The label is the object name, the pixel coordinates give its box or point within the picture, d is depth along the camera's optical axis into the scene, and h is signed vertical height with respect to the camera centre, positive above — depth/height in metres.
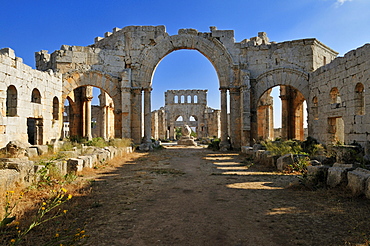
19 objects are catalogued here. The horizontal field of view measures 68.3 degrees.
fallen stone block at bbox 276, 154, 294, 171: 8.04 -1.06
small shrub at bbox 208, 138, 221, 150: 17.59 -1.26
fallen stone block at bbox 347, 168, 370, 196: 4.64 -0.96
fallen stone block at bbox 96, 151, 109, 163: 9.77 -1.09
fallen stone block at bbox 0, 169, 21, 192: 4.71 -0.94
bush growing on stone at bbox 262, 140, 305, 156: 9.16 -0.84
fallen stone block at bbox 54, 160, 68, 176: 6.68 -0.99
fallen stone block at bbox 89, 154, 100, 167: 9.02 -1.13
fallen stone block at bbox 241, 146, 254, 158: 12.64 -1.25
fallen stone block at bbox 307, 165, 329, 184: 5.82 -1.08
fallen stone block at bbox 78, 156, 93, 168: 8.29 -1.07
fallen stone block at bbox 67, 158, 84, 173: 7.52 -1.07
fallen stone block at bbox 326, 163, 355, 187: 5.30 -0.99
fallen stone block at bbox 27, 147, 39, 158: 9.32 -0.88
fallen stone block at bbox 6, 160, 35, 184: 5.47 -0.87
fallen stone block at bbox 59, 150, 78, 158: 8.81 -0.89
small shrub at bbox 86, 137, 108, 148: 13.27 -0.86
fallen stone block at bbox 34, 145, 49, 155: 10.01 -0.84
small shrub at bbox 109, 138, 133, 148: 13.97 -0.85
